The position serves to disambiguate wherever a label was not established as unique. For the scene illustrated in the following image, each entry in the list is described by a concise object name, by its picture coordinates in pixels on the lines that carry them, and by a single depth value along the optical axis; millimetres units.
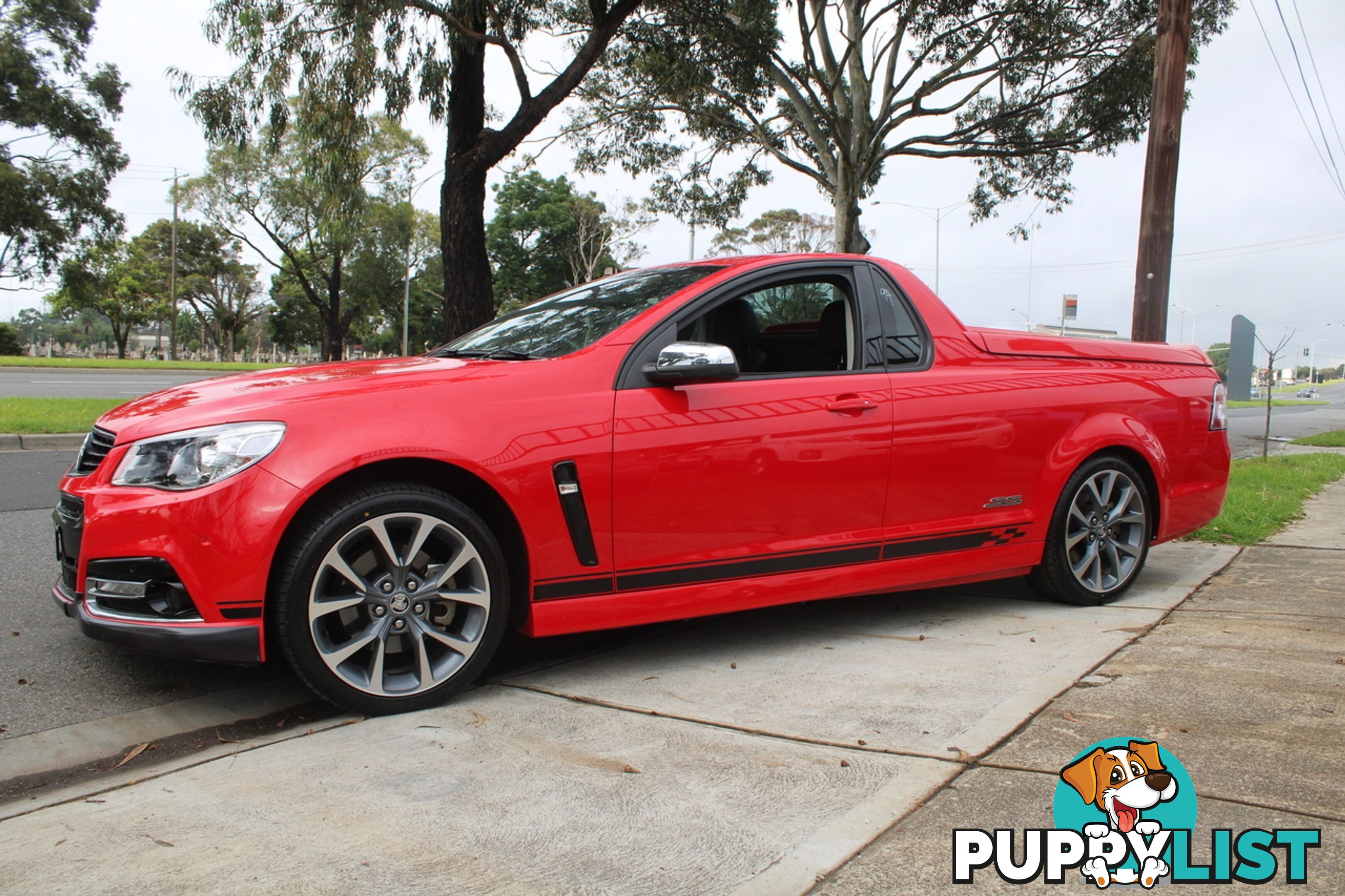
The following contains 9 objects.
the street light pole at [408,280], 43062
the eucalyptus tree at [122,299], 57250
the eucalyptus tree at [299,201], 38938
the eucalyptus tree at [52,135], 31219
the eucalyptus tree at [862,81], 17516
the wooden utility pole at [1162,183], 8703
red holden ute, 3055
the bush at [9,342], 58281
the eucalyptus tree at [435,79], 11719
